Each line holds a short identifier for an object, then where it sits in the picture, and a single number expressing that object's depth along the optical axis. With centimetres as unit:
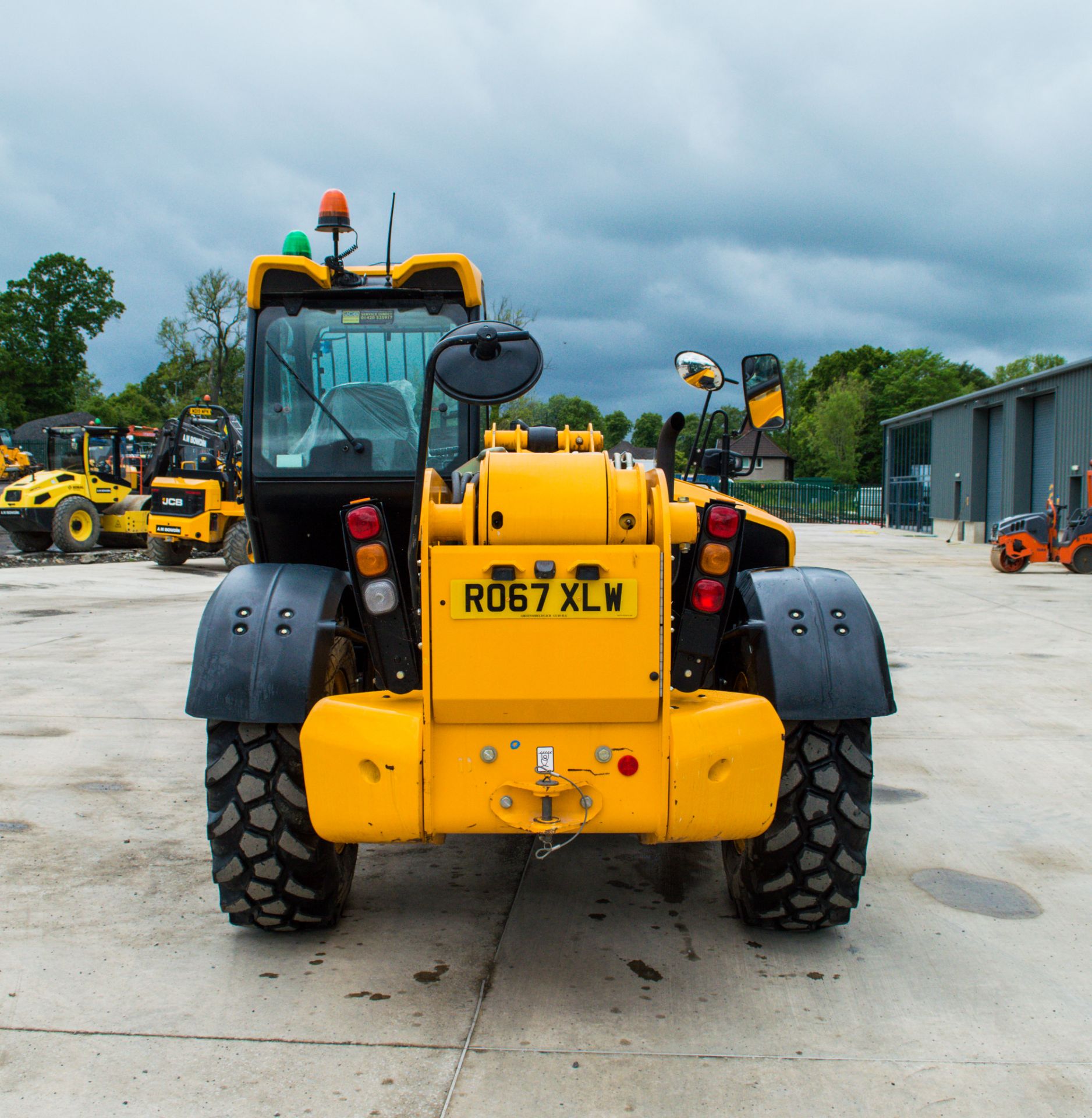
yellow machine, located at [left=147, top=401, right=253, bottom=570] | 1727
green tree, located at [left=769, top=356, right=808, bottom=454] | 9175
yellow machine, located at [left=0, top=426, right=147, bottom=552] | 1952
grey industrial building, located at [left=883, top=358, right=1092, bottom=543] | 2514
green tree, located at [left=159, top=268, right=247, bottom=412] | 5588
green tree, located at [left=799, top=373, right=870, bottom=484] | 7344
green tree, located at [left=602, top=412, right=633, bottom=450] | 8106
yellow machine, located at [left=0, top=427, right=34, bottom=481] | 3384
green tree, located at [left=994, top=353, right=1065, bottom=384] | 9362
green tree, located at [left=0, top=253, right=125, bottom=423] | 6303
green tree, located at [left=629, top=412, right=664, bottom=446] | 7400
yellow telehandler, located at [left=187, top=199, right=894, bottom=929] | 278
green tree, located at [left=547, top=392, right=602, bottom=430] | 6032
